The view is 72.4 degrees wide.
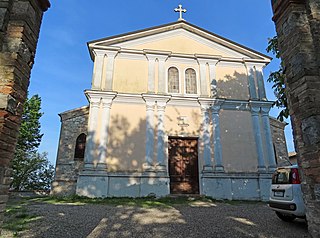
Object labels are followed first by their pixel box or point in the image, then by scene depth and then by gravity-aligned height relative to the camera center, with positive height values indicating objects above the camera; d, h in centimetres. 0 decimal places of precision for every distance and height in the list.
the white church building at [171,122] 1054 +292
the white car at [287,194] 467 -33
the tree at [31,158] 1822 +162
